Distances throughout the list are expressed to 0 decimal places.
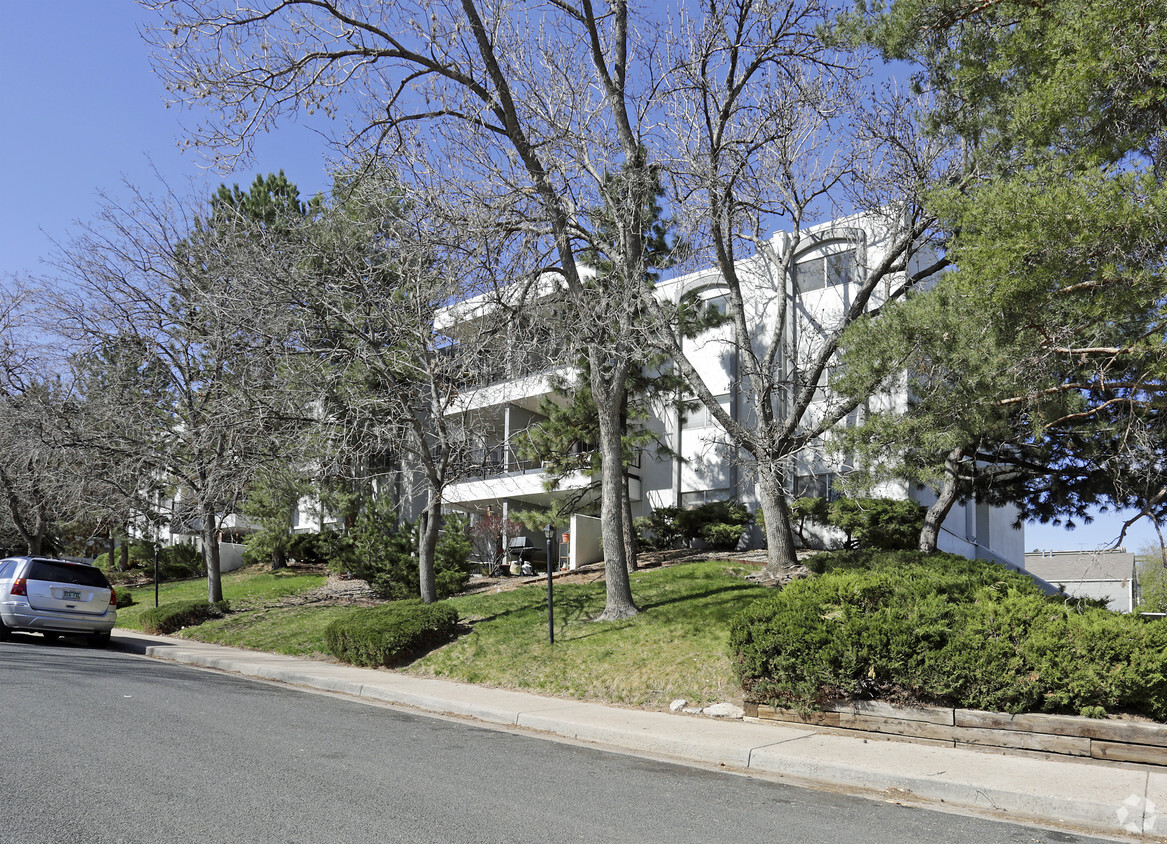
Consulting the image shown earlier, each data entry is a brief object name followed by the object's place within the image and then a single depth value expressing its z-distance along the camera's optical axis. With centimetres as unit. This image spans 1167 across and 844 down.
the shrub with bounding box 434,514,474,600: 1950
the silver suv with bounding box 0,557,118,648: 1441
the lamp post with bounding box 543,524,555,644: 1261
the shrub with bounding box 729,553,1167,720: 733
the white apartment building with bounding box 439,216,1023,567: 2167
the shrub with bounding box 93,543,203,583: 3384
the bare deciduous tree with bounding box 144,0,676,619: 1381
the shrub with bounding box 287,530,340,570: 2932
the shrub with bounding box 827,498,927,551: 1884
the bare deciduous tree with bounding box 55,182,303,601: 1658
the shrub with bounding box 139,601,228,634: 1917
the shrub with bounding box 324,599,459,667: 1338
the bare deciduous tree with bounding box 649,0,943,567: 1471
